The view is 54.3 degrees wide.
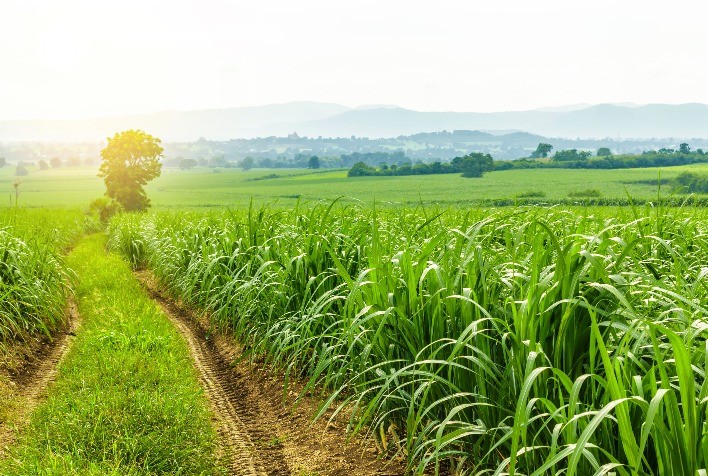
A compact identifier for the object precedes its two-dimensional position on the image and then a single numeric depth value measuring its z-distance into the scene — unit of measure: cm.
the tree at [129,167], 4728
